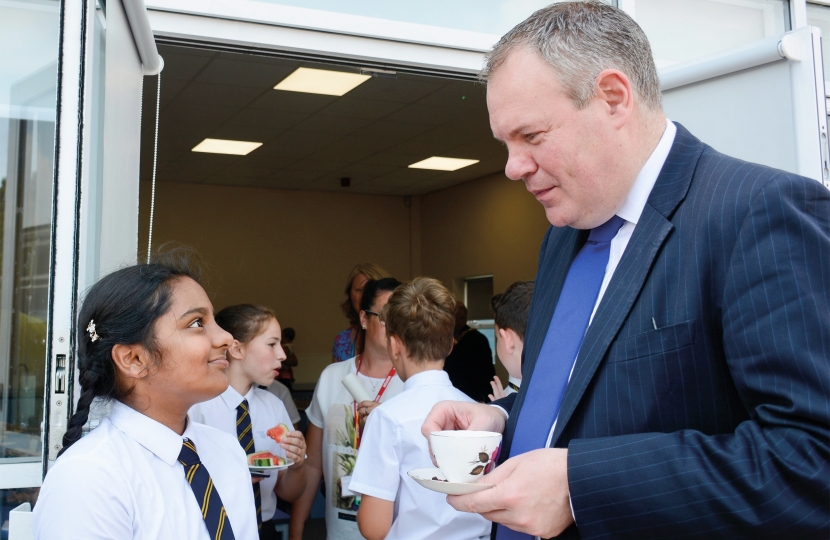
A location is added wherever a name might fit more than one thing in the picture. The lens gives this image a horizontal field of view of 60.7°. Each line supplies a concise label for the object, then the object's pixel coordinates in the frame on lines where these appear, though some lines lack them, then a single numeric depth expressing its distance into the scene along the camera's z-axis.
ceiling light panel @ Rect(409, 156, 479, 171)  9.41
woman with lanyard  2.72
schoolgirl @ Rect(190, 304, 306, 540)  2.57
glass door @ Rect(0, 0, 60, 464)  1.90
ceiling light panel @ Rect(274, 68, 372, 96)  6.11
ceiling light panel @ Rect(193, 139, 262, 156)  8.53
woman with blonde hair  4.07
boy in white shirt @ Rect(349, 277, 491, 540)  2.04
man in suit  0.84
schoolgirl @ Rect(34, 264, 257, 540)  1.32
